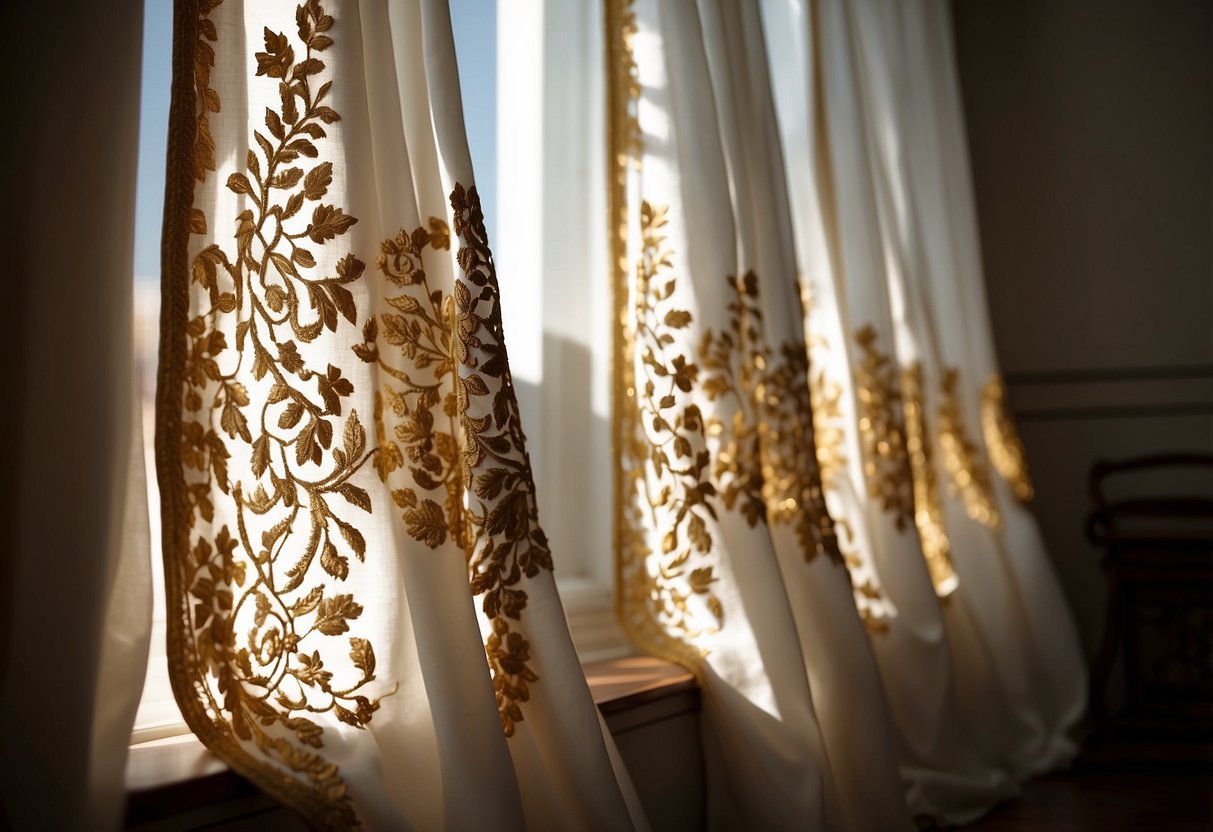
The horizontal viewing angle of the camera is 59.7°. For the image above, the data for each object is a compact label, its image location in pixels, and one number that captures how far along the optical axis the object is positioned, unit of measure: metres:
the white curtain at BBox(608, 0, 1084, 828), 1.62
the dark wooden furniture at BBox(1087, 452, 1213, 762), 2.54
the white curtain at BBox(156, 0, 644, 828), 1.01
